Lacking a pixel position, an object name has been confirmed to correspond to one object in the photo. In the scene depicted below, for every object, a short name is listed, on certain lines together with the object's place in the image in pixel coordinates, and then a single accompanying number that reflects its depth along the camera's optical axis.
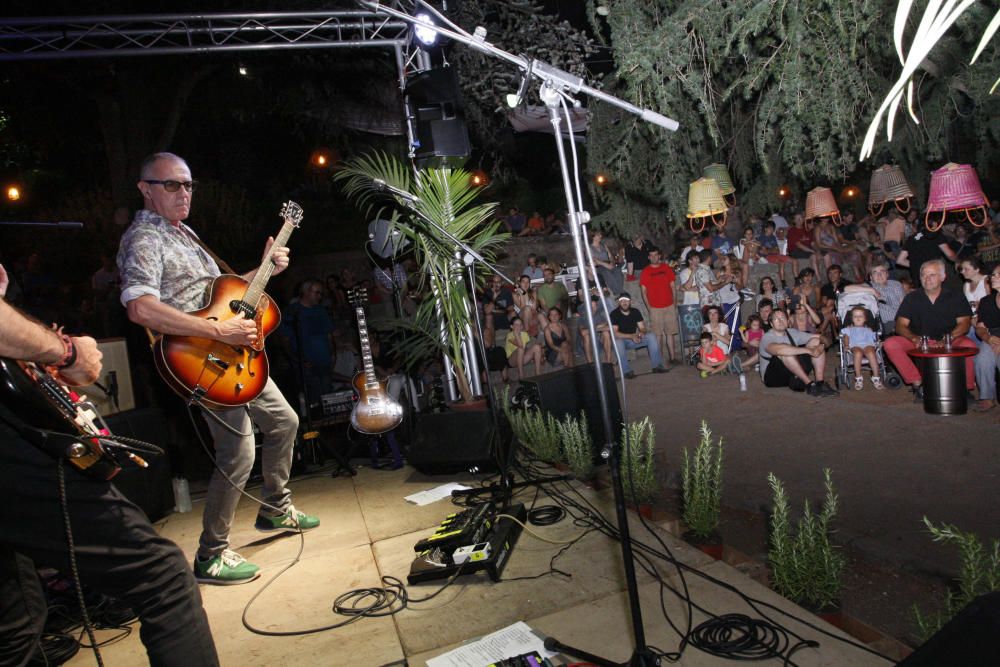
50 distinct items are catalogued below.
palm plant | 5.26
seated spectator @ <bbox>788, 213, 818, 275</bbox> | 11.09
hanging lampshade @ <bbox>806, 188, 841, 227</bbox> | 6.27
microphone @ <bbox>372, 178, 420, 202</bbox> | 3.72
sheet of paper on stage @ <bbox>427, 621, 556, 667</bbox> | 2.19
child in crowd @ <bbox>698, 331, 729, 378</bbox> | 8.92
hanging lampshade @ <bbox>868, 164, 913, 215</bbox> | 5.62
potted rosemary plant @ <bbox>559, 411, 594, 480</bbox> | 4.20
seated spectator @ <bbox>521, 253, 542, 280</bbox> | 11.13
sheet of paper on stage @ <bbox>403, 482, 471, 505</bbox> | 4.13
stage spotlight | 4.79
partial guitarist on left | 1.69
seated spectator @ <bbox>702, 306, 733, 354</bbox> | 9.21
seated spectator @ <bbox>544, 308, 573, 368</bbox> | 9.67
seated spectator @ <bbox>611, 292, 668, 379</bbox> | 9.73
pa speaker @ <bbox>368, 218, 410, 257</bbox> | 5.56
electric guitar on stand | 5.08
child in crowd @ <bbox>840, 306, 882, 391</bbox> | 7.27
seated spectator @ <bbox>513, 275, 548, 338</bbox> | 9.79
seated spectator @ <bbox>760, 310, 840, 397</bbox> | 7.39
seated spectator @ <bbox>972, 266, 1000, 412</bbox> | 5.91
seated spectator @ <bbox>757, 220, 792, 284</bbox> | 10.98
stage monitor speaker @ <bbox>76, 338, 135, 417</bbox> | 4.23
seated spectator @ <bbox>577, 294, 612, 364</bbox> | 9.33
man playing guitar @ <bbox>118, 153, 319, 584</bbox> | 2.88
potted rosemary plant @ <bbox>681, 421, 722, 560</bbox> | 3.03
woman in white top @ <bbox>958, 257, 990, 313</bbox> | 6.92
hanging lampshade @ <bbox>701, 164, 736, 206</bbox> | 5.00
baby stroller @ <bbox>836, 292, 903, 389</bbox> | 7.21
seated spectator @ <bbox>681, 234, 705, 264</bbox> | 10.84
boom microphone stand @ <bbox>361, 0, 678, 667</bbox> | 1.82
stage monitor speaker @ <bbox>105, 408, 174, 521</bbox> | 3.99
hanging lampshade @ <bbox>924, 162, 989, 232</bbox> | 4.31
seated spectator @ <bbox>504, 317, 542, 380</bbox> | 9.53
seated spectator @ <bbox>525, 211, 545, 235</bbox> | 14.43
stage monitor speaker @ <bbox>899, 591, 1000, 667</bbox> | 1.15
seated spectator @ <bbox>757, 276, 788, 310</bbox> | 9.11
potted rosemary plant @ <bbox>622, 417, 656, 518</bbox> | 3.63
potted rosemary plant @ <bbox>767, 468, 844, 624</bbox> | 2.39
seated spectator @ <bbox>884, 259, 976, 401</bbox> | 6.34
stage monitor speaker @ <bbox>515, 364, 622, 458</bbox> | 4.89
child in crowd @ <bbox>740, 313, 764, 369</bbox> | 8.75
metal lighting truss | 5.52
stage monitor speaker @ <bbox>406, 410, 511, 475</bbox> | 4.46
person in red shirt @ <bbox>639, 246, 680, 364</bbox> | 9.98
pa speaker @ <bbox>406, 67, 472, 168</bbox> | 5.32
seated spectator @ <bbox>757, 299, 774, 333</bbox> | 8.57
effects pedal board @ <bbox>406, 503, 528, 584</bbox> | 2.85
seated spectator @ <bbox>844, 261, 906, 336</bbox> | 8.08
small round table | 5.74
